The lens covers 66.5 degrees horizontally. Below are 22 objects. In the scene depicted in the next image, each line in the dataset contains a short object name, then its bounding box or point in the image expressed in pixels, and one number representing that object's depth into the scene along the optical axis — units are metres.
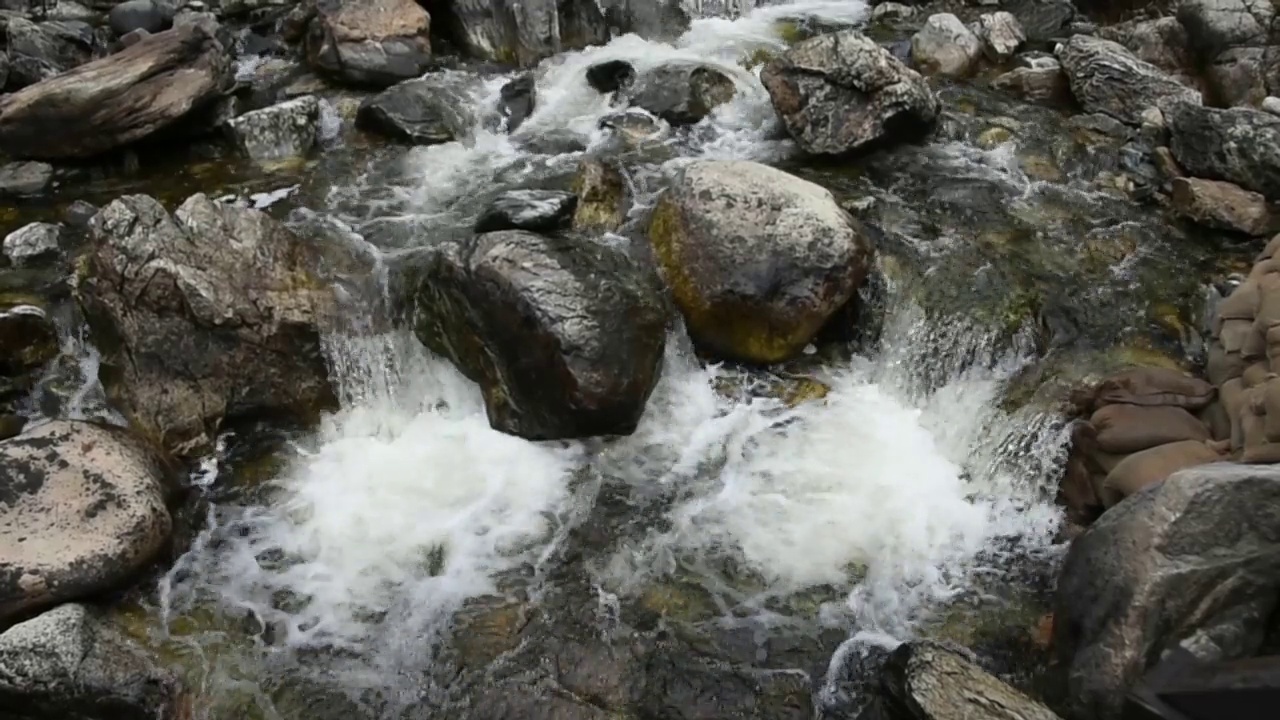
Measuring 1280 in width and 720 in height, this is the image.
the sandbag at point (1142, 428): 6.21
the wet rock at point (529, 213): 7.70
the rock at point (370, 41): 10.77
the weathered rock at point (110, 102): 8.91
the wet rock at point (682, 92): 10.26
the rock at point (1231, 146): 8.58
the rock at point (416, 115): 9.87
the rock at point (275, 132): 9.61
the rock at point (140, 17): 11.77
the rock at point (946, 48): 11.30
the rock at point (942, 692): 4.75
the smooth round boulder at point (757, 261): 7.38
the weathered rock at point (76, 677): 5.08
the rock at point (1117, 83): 10.21
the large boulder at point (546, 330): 6.76
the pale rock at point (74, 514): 5.61
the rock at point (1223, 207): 8.27
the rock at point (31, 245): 7.97
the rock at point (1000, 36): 11.66
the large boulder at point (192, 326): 6.86
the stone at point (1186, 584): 4.74
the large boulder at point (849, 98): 9.39
